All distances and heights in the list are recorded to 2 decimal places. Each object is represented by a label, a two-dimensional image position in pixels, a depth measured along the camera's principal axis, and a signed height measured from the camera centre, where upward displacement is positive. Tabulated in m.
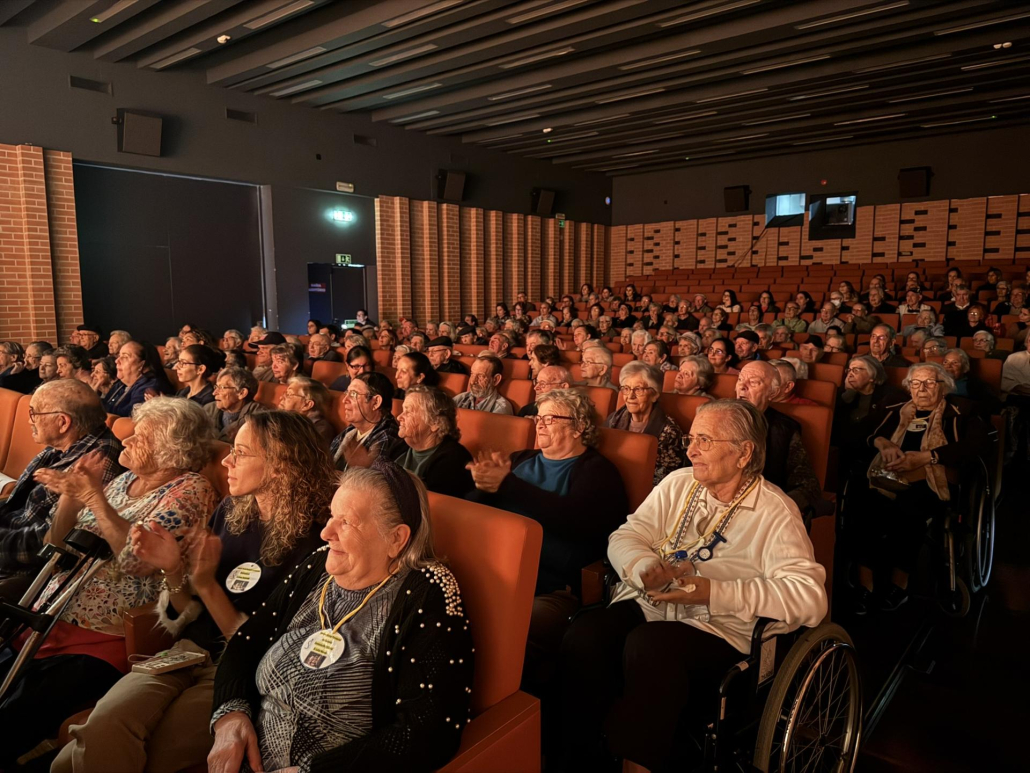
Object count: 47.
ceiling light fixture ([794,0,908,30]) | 6.84 +2.71
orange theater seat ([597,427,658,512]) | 2.59 -0.63
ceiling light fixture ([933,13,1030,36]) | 7.18 +2.71
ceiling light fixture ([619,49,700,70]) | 8.29 +2.74
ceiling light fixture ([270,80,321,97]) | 9.59 +2.78
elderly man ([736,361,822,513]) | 2.81 -0.69
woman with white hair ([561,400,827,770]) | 1.79 -0.80
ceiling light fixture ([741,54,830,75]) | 8.41 +2.73
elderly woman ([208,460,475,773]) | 1.39 -0.79
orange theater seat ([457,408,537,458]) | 3.05 -0.63
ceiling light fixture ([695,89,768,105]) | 9.77 +2.74
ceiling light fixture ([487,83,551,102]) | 9.72 +2.75
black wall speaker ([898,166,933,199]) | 13.81 +2.09
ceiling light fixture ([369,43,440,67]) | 8.16 +2.77
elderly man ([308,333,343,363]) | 6.71 -0.58
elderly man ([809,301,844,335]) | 8.75 -0.39
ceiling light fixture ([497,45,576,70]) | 8.29 +2.77
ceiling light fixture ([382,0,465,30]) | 6.92 +2.77
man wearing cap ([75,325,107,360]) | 7.43 -0.57
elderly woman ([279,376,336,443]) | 3.50 -0.55
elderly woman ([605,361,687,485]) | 3.18 -0.60
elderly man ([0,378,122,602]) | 2.68 -0.58
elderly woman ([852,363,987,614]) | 3.24 -0.89
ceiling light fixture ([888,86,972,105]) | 10.32 +2.85
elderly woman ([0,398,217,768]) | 1.80 -0.74
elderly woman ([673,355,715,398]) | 4.16 -0.51
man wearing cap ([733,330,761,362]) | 5.75 -0.46
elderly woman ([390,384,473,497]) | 2.81 -0.63
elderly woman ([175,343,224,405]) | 4.41 -0.51
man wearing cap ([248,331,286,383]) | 5.56 -0.62
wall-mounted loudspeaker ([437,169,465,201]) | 12.91 +1.90
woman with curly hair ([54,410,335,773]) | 1.58 -0.77
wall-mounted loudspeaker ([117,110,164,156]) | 8.77 +1.95
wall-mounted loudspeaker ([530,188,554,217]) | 15.02 +1.85
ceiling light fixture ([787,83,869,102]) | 9.87 +2.78
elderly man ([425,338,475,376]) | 5.50 -0.54
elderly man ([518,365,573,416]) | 3.80 -0.48
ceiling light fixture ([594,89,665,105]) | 10.04 +2.78
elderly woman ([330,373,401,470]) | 3.26 -0.62
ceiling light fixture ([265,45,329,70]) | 8.26 +2.77
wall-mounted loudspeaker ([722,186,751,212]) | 15.80 +2.01
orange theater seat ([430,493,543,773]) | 1.48 -0.73
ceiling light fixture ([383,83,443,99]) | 9.85 +2.80
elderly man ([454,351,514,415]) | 4.20 -0.59
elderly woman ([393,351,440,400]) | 4.23 -0.49
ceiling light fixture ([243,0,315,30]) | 7.03 +2.81
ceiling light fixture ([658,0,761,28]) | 6.89 +2.77
